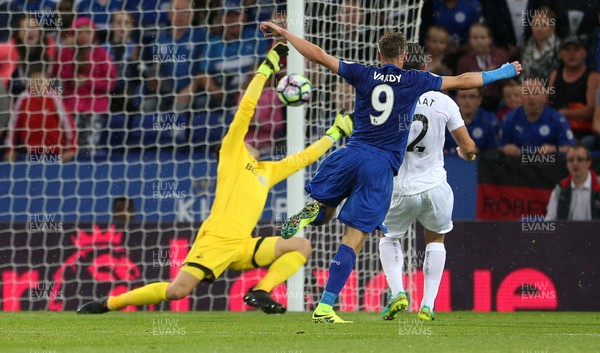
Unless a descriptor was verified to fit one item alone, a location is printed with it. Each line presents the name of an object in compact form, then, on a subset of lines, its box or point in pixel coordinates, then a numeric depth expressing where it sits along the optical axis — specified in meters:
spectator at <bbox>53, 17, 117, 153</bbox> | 12.24
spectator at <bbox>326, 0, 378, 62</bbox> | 10.82
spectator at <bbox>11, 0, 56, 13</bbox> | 13.11
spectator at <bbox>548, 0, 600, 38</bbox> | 13.22
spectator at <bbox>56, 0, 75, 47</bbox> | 12.74
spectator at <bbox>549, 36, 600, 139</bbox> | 12.68
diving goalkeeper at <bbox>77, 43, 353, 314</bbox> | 8.84
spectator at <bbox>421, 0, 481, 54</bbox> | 13.44
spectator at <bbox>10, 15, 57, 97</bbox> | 12.41
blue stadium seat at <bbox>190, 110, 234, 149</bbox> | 12.41
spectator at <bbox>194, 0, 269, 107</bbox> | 12.20
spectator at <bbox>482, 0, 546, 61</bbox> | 13.28
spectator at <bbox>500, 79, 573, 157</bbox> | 12.10
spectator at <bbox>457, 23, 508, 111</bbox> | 13.02
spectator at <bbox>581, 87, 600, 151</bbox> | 12.50
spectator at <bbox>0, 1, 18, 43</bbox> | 13.03
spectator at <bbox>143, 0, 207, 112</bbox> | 12.34
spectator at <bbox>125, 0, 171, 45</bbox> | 12.82
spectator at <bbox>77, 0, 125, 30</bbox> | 13.02
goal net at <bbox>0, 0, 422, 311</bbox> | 10.79
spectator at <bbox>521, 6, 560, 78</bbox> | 12.98
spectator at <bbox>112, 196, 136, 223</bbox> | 11.47
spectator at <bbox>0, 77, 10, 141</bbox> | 12.20
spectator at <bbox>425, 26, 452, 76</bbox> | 13.08
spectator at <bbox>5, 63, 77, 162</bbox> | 12.06
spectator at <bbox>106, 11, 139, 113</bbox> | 12.49
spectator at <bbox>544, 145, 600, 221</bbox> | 11.23
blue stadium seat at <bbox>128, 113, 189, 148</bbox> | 12.03
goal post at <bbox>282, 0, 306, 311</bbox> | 10.06
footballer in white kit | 8.38
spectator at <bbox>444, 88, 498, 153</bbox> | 12.48
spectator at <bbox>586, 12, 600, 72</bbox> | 12.88
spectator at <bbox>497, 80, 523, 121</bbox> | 12.66
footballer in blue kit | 7.60
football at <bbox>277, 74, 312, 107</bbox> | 8.90
